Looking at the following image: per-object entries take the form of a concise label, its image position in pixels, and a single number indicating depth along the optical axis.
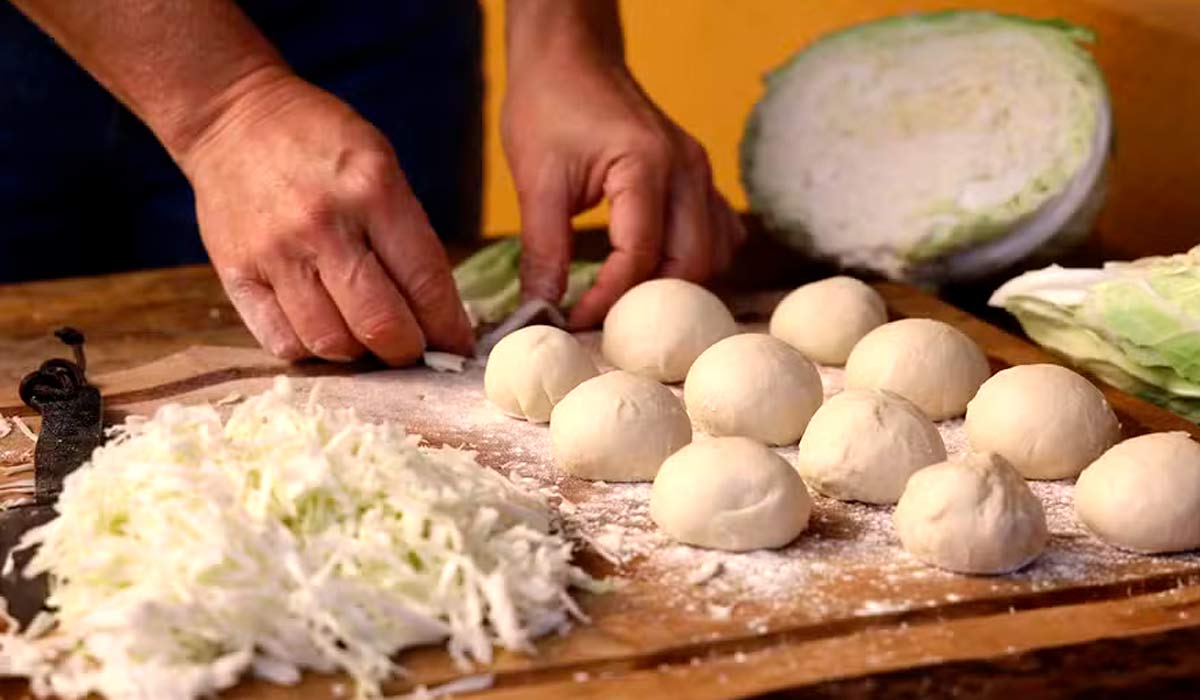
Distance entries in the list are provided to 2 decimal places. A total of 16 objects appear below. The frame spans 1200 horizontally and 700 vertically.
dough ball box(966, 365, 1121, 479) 1.00
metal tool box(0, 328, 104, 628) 0.90
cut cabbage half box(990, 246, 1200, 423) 1.07
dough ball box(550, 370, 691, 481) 1.00
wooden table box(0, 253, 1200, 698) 0.86
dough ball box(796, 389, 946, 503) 0.97
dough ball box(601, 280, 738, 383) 1.12
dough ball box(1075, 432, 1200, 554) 0.93
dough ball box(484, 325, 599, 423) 1.07
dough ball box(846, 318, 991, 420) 1.06
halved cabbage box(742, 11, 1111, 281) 1.26
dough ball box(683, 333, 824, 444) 1.04
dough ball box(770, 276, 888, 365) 1.14
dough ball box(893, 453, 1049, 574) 0.92
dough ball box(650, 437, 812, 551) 0.94
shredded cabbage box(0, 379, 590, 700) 0.86
